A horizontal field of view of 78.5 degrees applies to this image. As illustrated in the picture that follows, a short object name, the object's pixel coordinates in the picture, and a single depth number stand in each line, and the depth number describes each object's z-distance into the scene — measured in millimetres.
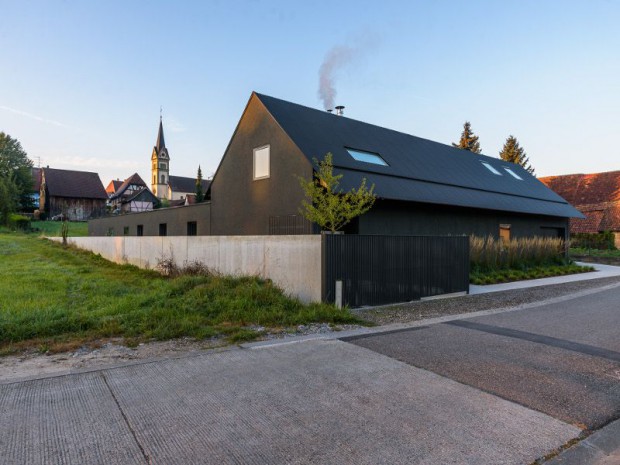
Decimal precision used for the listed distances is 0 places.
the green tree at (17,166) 50938
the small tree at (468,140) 45625
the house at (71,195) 53469
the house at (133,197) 55812
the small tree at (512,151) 47125
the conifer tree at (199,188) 51553
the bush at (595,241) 28219
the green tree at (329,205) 8930
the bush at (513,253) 14289
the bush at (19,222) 40625
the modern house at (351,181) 12797
